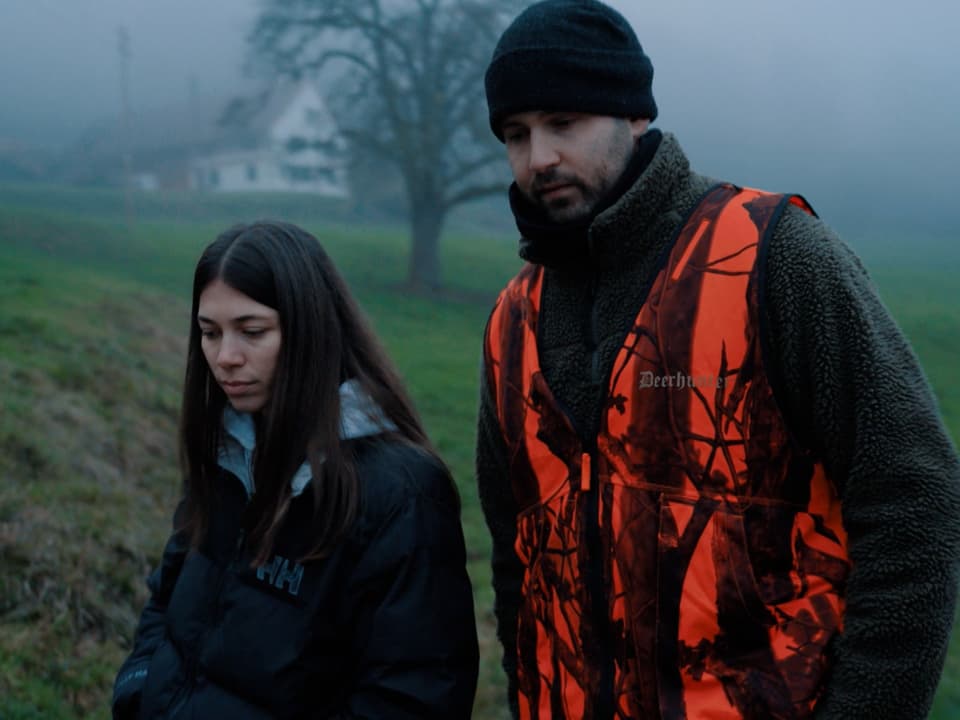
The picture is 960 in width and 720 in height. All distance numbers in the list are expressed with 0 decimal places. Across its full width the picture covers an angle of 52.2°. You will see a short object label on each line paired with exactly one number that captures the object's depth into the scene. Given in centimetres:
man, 165
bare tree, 2325
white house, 5844
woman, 204
